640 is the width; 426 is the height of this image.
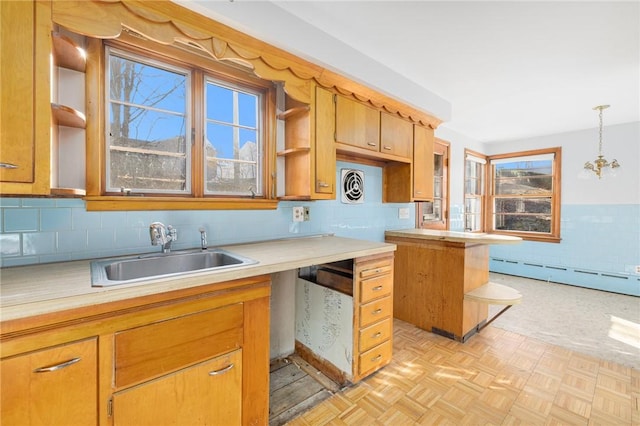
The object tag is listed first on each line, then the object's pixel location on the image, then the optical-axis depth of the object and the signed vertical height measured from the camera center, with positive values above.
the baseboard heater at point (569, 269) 3.90 -0.89
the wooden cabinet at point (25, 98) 1.01 +0.42
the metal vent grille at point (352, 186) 2.63 +0.24
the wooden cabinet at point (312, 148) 2.00 +0.47
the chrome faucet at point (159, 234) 1.46 -0.13
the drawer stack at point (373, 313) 1.84 -0.72
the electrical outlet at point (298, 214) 2.24 -0.03
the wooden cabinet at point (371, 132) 2.20 +0.70
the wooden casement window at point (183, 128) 1.57 +0.54
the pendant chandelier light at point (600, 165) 3.87 +0.69
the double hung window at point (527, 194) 4.53 +0.31
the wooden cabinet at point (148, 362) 0.86 -0.57
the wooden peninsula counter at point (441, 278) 2.46 -0.65
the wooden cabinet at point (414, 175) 2.87 +0.39
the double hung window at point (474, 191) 4.74 +0.38
